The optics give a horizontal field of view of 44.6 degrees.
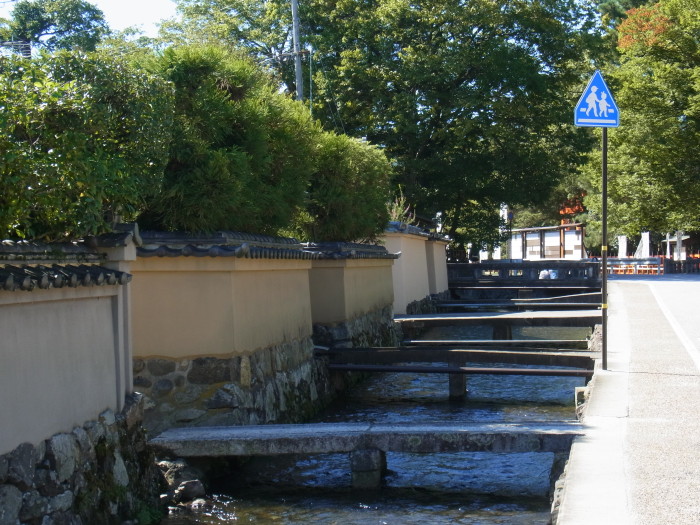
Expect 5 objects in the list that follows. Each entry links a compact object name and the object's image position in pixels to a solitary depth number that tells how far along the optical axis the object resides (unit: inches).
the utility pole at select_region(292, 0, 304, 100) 1060.2
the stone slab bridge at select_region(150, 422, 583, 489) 367.9
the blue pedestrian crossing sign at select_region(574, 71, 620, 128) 466.6
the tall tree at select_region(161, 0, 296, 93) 1503.4
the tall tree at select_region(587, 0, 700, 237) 1549.0
